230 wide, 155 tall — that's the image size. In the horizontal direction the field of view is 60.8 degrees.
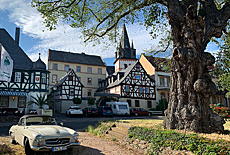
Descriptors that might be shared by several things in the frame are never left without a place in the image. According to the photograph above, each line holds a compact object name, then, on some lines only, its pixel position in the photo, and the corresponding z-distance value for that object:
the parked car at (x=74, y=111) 25.71
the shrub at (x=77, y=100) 34.41
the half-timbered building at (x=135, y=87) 37.47
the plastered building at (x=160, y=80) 39.72
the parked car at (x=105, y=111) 26.92
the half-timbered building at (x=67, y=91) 37.25
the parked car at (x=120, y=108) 28.30
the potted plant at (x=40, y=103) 22.21
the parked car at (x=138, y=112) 30.83
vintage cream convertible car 5.76
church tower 52.84
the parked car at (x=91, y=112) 26.83
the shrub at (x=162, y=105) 35.97
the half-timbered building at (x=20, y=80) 25.78
